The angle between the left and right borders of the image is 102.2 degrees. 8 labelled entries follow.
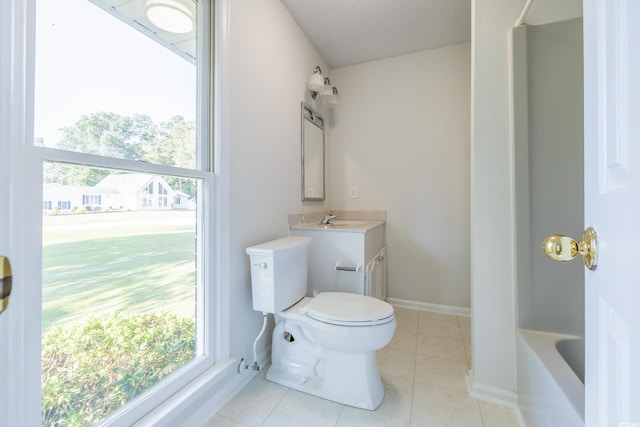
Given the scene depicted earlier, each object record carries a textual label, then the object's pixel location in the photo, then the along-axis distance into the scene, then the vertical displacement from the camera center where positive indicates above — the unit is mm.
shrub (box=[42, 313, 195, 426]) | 775 -528
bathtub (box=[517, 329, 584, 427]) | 836 -618
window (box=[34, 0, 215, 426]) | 769 +28
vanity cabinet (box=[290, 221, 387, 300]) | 1726 -310
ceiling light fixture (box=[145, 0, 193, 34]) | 1067 +877
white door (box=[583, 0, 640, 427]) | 337 +13
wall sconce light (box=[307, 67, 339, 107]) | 2102 +1078
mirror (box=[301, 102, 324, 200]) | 2154 +532
